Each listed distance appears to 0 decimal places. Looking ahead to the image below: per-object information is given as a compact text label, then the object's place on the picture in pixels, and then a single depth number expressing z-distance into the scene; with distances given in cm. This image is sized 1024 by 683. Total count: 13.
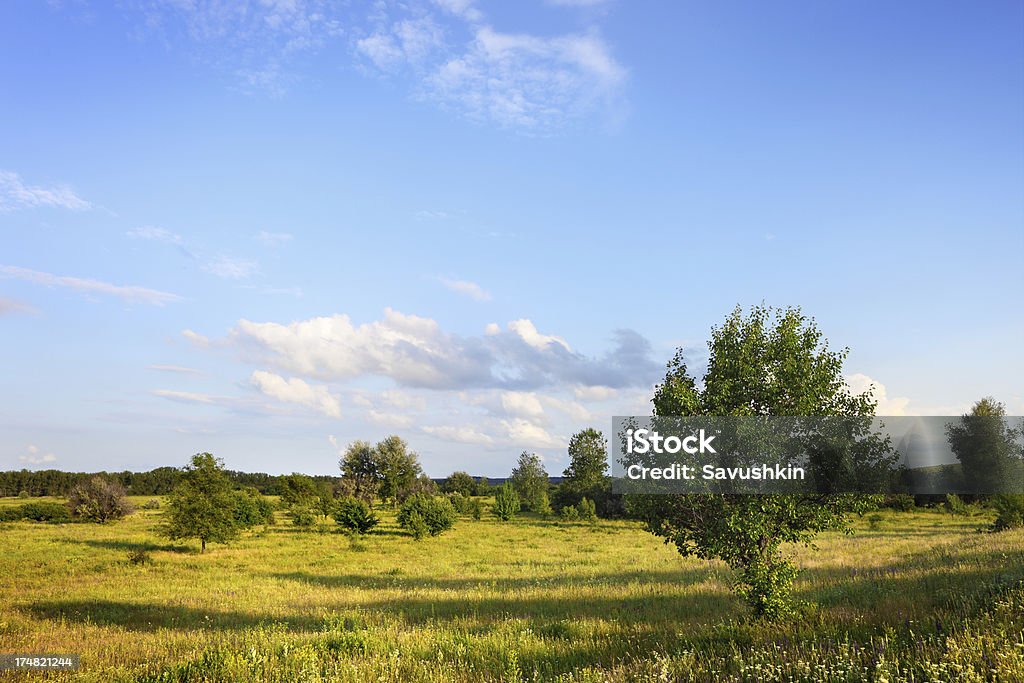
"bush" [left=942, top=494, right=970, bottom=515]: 5906
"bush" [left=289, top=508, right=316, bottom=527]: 5925
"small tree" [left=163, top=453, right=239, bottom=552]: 3753
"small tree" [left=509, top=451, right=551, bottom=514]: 10580
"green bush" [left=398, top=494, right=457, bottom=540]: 4691
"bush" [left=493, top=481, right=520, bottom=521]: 6938
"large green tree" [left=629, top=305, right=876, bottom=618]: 1353
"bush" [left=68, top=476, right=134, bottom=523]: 6359
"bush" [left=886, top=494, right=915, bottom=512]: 6525
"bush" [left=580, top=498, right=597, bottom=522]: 7002
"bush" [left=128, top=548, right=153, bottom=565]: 3281
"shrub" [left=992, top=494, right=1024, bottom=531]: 3834
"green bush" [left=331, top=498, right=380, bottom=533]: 5028
